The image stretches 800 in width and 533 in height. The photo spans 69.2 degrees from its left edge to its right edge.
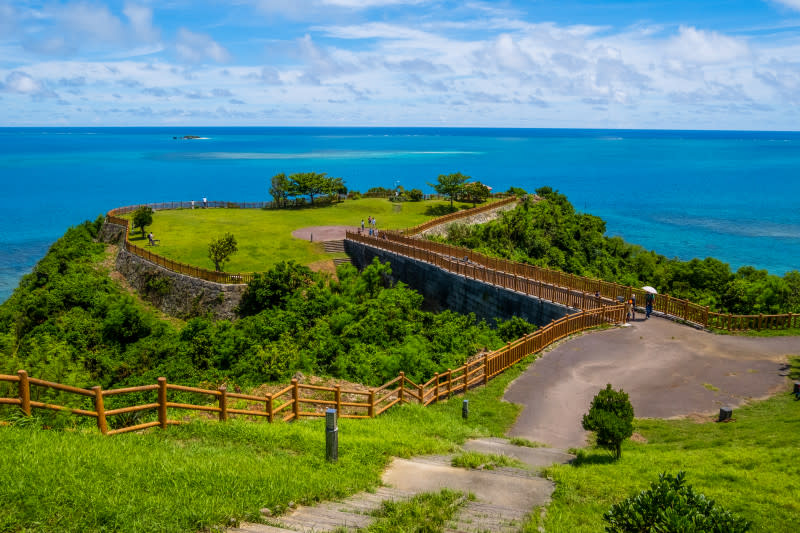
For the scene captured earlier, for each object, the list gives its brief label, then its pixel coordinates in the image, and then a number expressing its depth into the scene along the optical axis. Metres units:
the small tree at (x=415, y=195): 61.31
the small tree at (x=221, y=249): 36.69
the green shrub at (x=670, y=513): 6.21
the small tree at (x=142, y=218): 45.66
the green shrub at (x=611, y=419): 11.89
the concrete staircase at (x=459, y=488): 8.05
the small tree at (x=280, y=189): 58.25
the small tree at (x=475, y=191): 58.50
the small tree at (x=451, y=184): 57.41
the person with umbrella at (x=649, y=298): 25.22
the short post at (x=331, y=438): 10.30
